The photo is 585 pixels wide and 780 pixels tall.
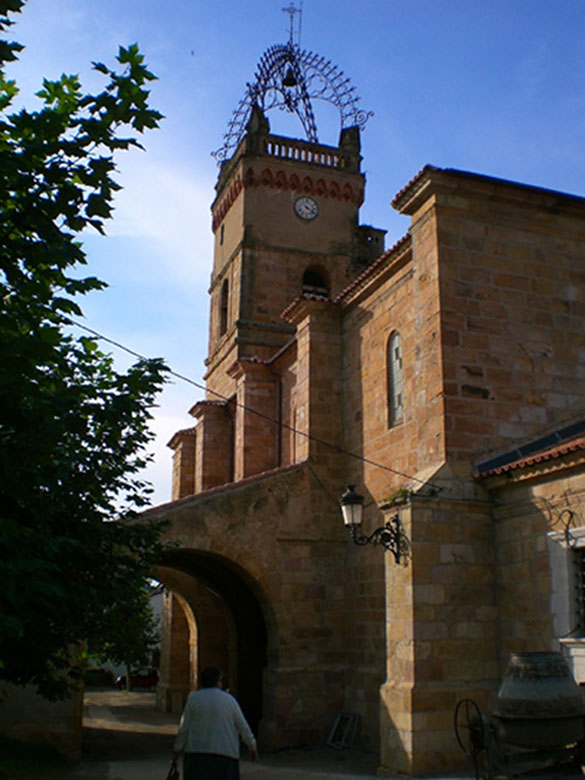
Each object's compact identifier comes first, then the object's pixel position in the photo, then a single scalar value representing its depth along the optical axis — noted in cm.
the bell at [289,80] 2756
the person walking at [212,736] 600
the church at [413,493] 970
